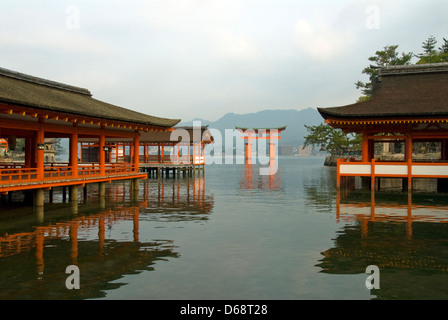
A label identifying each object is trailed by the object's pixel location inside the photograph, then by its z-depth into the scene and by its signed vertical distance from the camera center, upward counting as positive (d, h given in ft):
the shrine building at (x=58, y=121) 56.18 +6.49
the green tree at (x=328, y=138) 252.62 +14.21
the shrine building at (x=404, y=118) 83.15 +8.68
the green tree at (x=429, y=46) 231.01 +66.66
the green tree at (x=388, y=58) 201.76 +52.87
